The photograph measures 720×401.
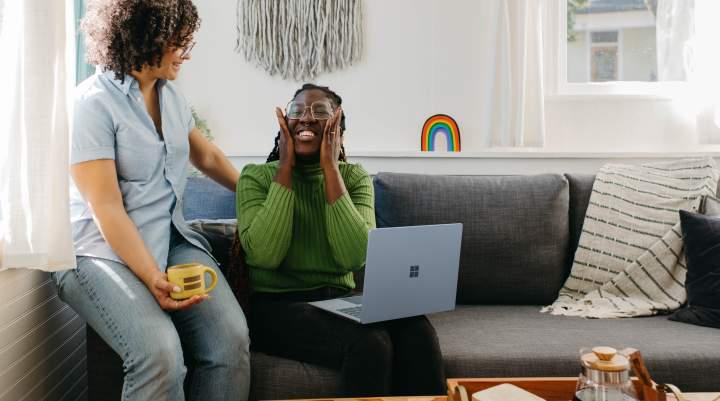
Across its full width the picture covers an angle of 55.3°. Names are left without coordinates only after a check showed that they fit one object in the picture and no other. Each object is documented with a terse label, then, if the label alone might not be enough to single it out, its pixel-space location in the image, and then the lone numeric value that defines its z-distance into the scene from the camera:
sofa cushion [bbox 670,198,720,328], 1.93
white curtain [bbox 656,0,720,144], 2.61
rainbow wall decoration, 2.71
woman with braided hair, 1.57
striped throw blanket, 2.10
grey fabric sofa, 1.87
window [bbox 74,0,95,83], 2.24
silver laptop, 1.53
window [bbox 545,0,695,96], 2.82
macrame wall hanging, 2.72
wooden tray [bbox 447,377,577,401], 1.20
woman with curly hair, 1.47
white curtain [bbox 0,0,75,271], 1.38
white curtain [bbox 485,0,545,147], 2.62
